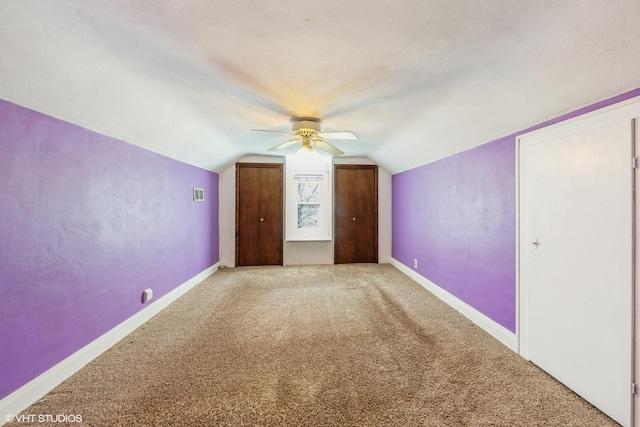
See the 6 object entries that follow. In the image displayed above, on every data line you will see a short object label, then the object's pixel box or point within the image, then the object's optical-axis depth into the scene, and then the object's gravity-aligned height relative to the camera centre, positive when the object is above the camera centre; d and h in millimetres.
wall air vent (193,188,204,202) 4202 +298
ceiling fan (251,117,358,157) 2859 +874
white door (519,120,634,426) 1526 -331
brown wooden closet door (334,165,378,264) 5629 -42
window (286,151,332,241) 5504 +294
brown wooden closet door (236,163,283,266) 5375 -13
